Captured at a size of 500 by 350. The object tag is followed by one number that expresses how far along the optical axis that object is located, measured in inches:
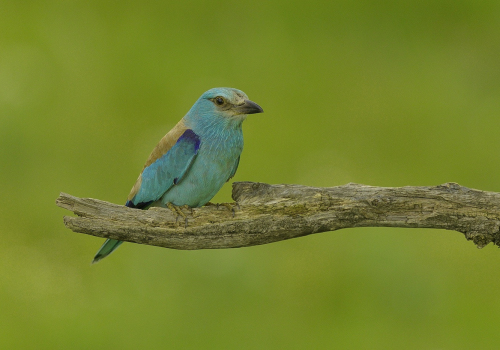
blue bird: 260.8
